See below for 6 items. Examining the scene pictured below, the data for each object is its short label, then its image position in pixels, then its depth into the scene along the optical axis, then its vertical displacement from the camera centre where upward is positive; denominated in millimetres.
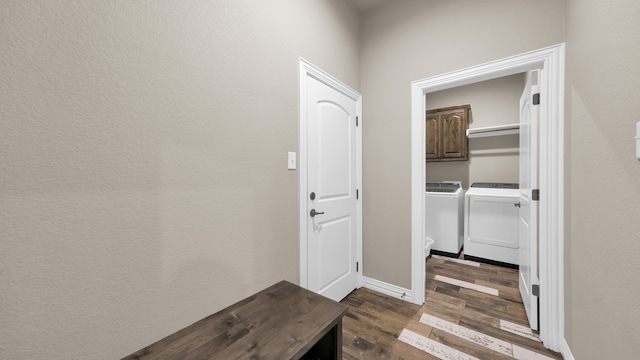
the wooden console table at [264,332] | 892 -701
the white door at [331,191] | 1808 -126
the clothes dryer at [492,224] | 2838 -647
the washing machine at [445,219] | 3240 -640
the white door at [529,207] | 1671 -248
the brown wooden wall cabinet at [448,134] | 3482 +693
